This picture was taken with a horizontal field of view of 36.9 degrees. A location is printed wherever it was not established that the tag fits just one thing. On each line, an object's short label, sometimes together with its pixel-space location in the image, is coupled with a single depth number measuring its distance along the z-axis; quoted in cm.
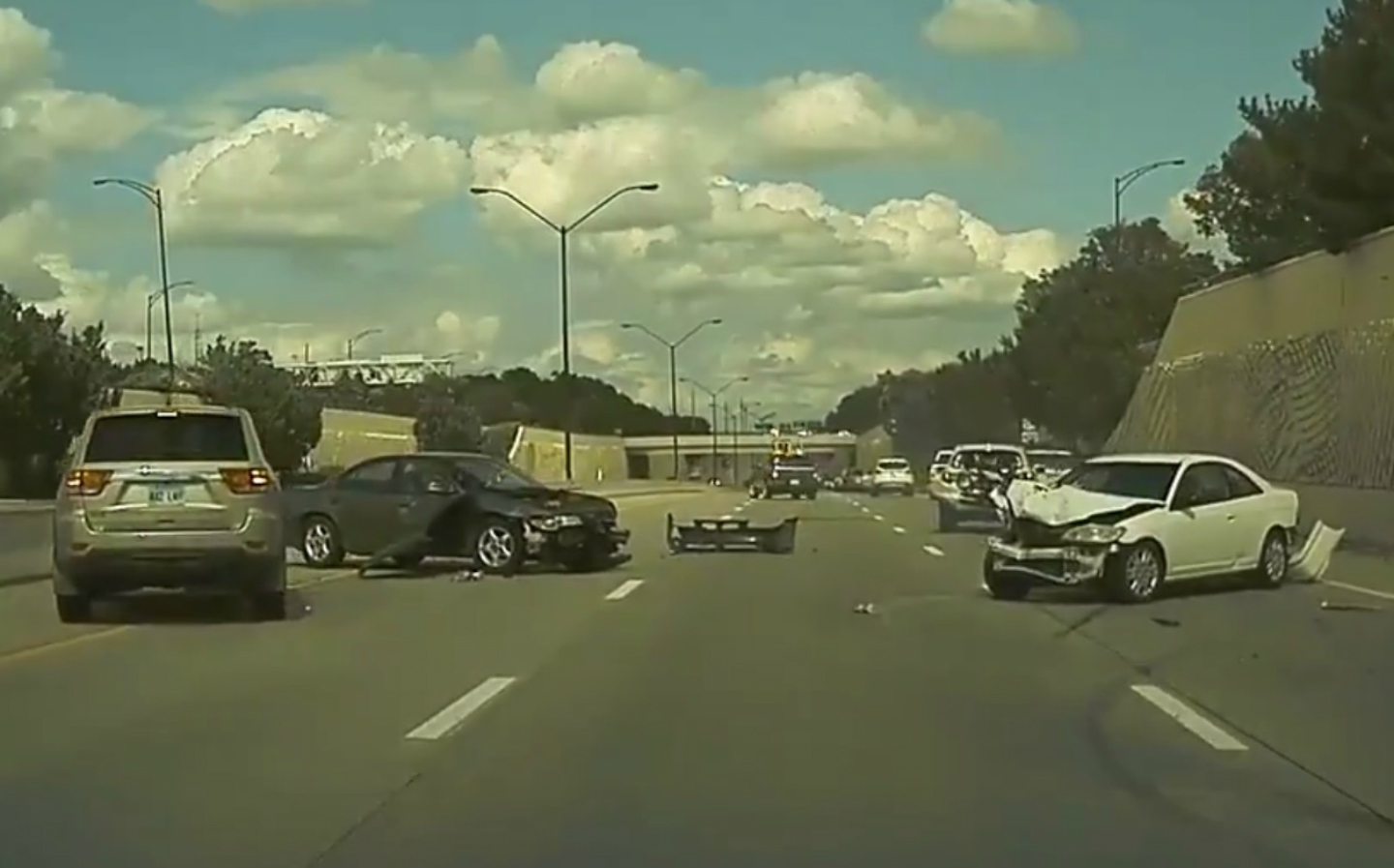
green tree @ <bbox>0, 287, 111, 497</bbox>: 7394
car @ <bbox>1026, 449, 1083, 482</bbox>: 4472
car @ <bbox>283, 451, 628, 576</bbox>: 2791
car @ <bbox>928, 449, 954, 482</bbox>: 4554
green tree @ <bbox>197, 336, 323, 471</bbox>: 8462
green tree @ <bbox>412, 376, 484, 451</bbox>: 10375
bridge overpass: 18150
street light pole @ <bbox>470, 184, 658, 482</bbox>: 6291
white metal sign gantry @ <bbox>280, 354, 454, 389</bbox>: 17688
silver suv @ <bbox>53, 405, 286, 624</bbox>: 1972
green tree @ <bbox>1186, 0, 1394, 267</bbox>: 4453
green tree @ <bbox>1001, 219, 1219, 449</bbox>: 9525
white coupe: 2209
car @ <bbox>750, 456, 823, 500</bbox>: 7675
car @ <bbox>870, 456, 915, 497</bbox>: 8338
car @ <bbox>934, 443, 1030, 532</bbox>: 4188
